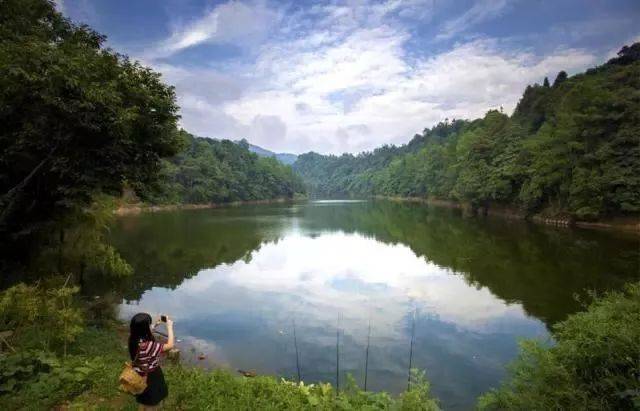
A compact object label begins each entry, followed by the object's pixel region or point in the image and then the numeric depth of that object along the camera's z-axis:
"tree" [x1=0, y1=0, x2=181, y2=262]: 12.24
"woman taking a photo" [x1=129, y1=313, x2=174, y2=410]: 5.74
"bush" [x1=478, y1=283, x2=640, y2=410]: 6.48
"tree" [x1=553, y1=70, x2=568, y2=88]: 85.19
